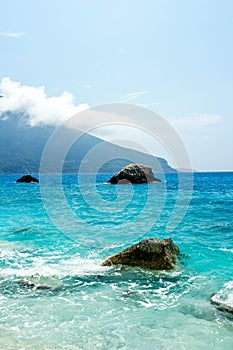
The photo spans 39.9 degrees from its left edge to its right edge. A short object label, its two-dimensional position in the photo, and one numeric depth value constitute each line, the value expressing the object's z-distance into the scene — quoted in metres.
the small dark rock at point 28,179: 111.47
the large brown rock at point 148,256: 12.66
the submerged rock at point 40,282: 10.78
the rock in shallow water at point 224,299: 8.86
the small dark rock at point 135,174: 81.44
